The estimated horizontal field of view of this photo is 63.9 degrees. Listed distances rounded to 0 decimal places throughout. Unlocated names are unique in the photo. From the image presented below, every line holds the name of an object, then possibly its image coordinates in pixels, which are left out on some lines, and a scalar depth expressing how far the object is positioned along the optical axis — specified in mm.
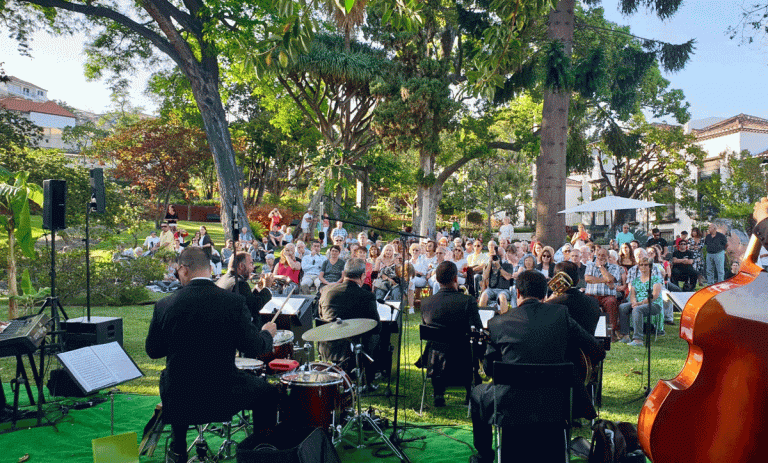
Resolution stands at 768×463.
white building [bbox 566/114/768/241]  41562
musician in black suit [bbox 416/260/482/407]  6633
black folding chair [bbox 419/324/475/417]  6457
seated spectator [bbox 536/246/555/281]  11648
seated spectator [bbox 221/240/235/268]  17891
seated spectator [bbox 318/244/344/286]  12539
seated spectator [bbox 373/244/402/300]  12180
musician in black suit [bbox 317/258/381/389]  6699
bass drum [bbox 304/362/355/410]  5374
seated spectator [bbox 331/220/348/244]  17703
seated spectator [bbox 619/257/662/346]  10116
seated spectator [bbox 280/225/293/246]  20589
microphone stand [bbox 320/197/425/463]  5046
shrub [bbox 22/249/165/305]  13570
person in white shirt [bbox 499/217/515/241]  19438
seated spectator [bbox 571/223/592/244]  15367
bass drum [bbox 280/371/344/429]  4891
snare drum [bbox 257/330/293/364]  6277
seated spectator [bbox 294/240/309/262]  14391
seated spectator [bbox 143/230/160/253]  19561
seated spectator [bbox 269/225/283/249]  20750
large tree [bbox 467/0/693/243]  13688
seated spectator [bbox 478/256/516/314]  11594
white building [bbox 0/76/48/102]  110844
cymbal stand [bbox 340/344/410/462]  5270
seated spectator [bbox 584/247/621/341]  10398
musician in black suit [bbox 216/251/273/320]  6377
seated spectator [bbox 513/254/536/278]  10625
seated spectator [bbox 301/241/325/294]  13398
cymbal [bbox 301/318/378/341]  5230
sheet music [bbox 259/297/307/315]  7257
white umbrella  16103
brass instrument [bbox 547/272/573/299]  6242
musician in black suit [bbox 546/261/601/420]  6066
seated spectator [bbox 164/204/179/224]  23359
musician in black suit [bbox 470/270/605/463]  4430
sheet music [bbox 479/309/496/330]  7036
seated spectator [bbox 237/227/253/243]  20062
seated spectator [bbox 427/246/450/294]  13291
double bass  2746
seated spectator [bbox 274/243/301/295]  12867
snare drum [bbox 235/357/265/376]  5160
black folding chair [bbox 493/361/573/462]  4203
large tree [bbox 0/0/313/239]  19266
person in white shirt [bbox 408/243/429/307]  13309
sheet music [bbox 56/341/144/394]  4723
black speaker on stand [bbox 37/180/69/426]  7184
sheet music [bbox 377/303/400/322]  7362
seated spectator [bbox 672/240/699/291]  14906
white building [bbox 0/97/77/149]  83562
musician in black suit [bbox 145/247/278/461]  4293
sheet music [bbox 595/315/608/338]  6180
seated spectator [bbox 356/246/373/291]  12281
